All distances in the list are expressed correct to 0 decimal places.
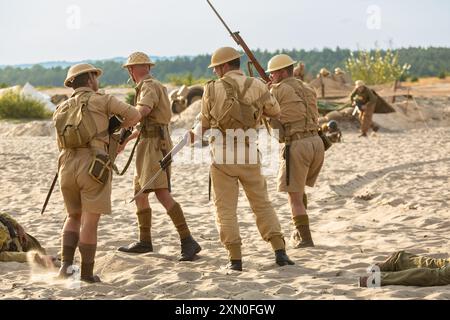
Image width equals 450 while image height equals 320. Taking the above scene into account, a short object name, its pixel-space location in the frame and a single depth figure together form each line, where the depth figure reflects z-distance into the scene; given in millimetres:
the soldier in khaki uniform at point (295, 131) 14135
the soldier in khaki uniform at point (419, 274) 10744
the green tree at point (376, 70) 60041
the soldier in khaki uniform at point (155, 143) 13606
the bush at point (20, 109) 52275
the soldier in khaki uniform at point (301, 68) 35509
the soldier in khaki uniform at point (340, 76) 55160
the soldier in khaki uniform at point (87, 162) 11442
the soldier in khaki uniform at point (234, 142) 12286
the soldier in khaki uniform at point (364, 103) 38216
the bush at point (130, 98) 50918
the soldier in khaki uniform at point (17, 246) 13069
